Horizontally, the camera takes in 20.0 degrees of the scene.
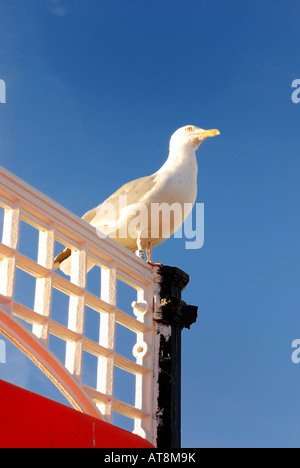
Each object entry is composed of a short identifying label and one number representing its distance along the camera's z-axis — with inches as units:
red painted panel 162.9
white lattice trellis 204.7
